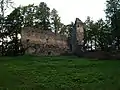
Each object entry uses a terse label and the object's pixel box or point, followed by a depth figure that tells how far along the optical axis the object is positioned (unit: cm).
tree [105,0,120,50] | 1869
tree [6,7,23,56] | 1618
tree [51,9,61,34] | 2688
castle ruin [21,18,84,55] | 1650
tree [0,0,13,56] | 1657
